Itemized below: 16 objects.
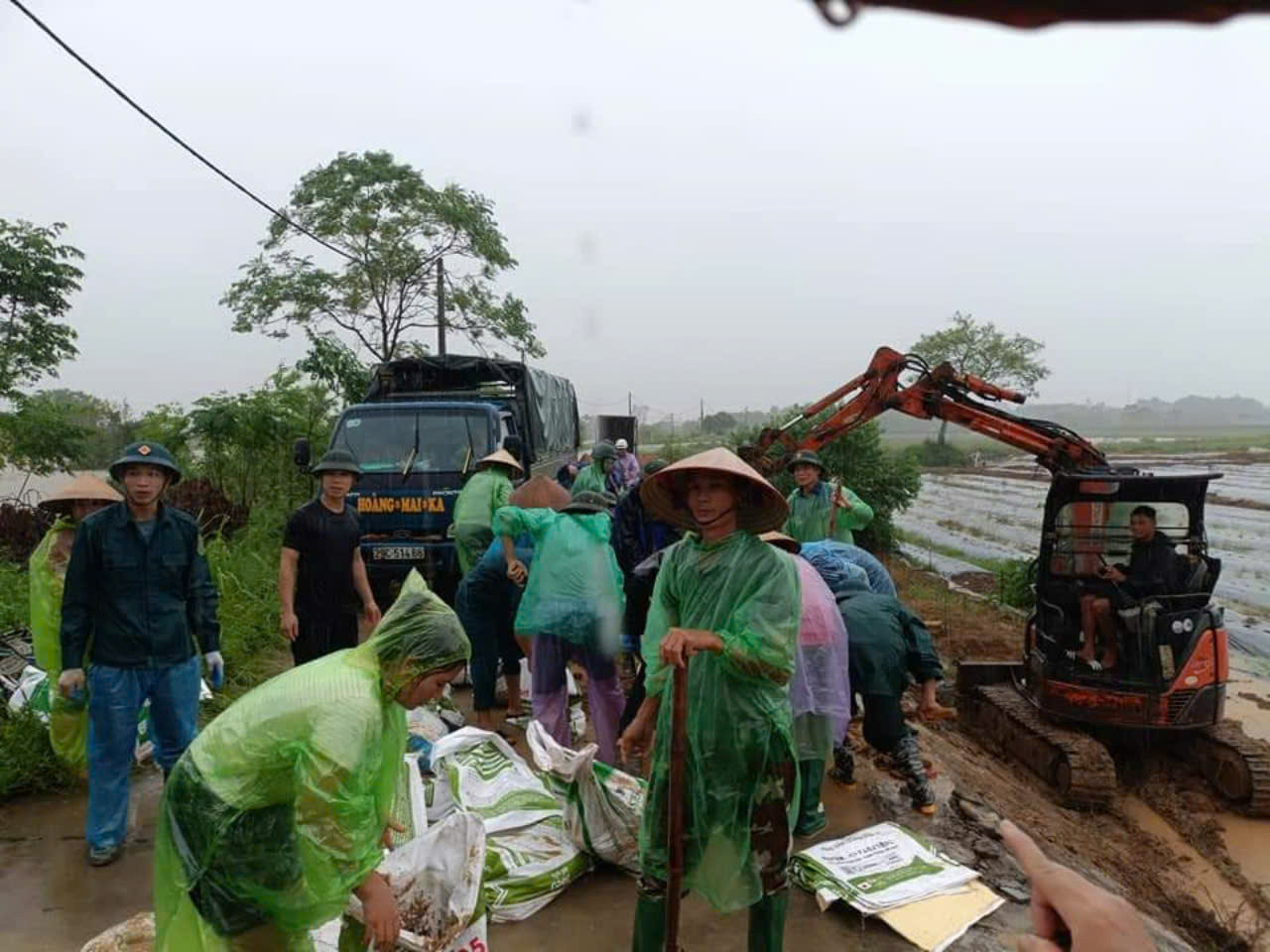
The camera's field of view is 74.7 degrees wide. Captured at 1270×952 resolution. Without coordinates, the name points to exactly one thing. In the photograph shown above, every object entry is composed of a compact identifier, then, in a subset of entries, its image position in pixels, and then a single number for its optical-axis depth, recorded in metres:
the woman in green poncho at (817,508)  6.50
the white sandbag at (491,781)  3.37
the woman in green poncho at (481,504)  5.63
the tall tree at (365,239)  14.32
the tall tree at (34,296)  10.34
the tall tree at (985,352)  38.84
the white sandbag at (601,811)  3.24
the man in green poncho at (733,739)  2.44
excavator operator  5.86
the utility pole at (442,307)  14.97
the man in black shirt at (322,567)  4.37
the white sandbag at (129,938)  2.58
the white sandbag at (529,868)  3.04
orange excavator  5.74
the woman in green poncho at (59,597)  3.81
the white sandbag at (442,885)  2.55
